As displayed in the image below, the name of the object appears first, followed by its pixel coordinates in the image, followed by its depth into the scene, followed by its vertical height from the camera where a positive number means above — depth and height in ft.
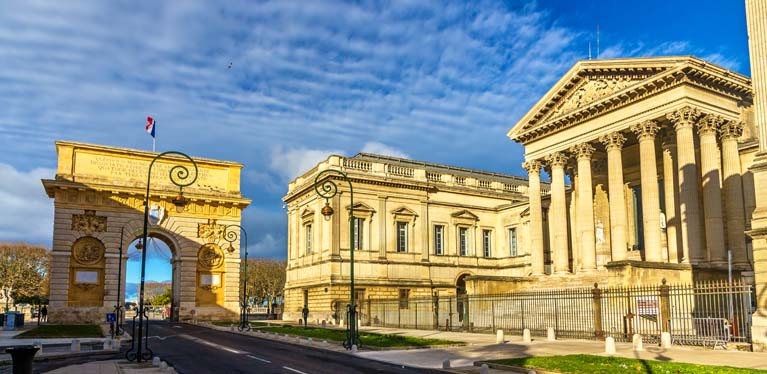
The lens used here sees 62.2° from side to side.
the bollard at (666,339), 74.65 -7.26
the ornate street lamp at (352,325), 81.51 -5.69
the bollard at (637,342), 73.65 -7.47
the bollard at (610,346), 67.46 -7.21
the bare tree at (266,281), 317.63 +0.12
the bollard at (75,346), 78.43 -7.70
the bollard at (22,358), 38.32 -4.43
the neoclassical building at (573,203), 114.32 +18.10
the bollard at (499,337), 90.66 -8.27
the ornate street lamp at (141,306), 63.94 -2.41
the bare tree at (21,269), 239.09 +5.57
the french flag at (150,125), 144.66 +35.85
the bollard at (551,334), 93.15 -8.13
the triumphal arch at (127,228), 148.15 +13.49
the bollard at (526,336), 90.66 -8.17
